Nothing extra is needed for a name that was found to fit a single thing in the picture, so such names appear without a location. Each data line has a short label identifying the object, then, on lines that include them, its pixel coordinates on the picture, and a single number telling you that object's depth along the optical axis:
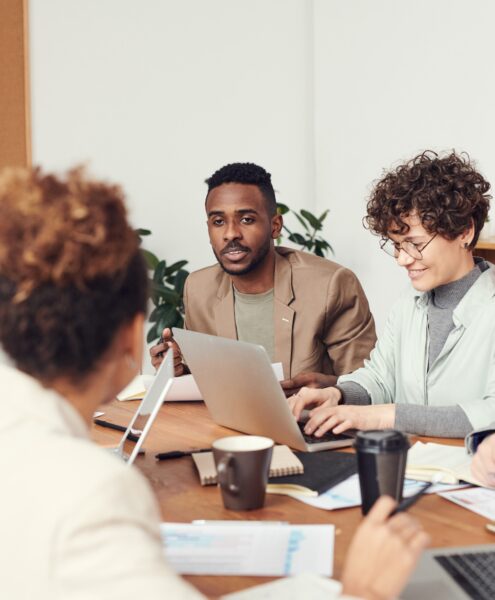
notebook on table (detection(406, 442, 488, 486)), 1.42
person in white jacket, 0.73
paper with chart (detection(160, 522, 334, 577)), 1.08
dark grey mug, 1.29
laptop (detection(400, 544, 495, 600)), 0.97
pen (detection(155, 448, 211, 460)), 1.64
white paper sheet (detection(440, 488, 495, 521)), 1.27
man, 2.64
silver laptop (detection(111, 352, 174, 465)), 1.48
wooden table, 1.12
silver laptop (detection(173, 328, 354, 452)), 1.60
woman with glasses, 1.96
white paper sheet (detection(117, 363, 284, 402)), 2.16
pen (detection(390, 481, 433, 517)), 1.03
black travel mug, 1.22
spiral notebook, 1.45
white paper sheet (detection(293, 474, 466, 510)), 1.31
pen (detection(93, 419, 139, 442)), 1.78
